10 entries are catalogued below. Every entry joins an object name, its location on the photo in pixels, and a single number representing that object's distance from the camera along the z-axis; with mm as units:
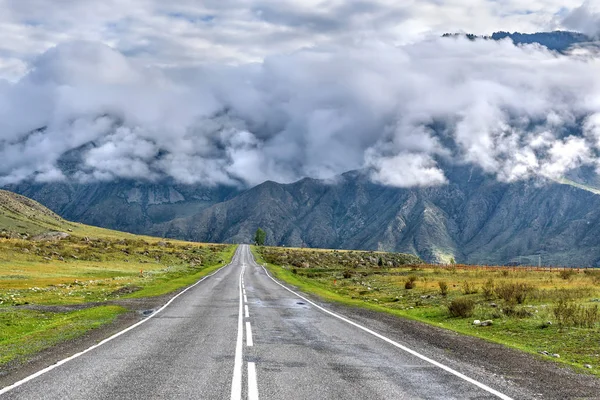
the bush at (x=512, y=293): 30373
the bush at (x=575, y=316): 22047
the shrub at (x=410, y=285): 45906
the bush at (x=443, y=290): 37225
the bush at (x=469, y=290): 36750
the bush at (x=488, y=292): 33472
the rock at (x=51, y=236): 135375
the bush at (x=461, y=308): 26422
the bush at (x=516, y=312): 25064
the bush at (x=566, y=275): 51006
